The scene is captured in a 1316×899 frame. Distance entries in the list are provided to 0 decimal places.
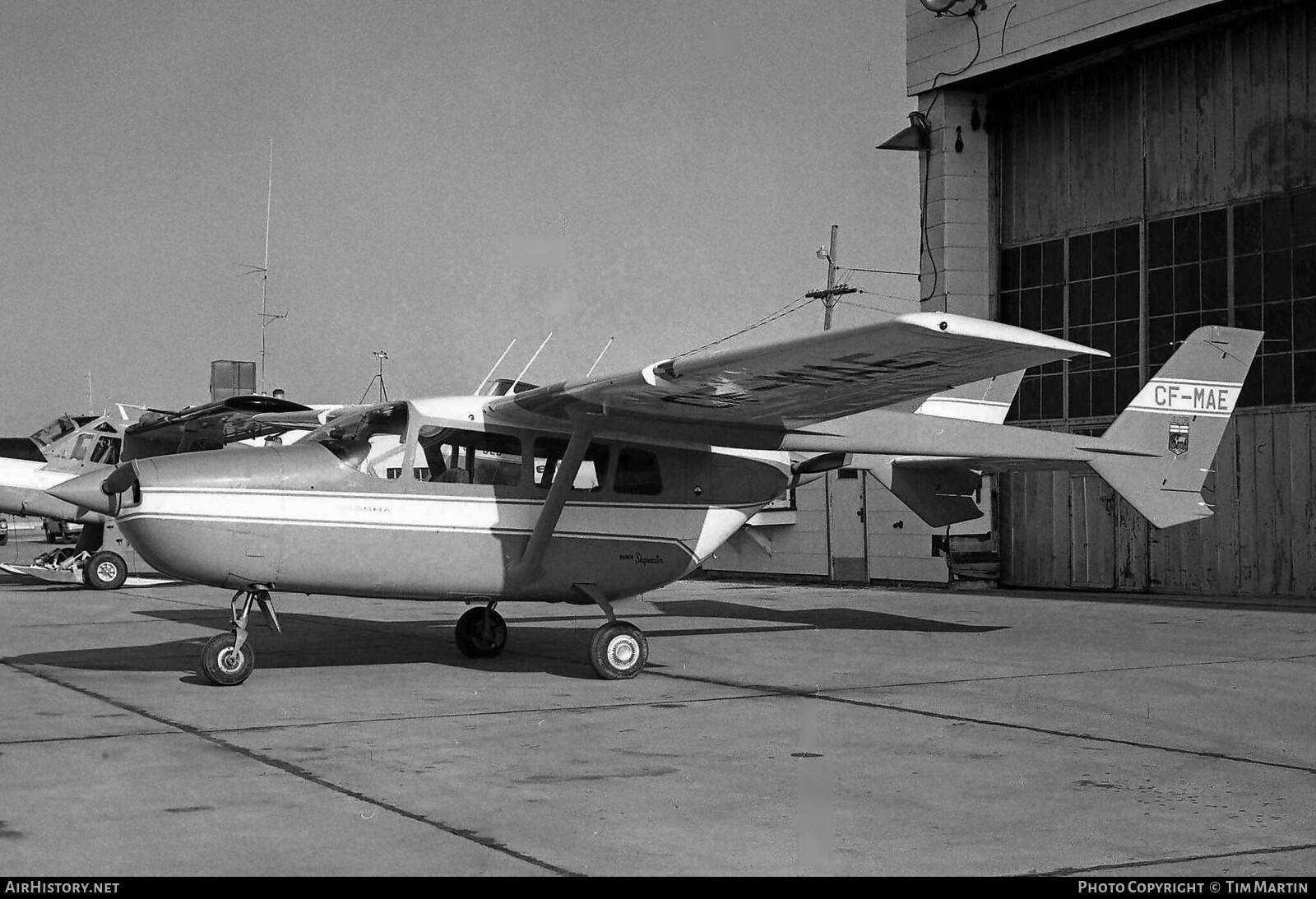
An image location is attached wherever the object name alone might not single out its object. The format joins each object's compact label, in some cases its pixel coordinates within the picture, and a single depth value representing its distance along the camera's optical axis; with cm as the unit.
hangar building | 1973
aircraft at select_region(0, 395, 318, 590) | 2081
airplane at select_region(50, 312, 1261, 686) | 898
